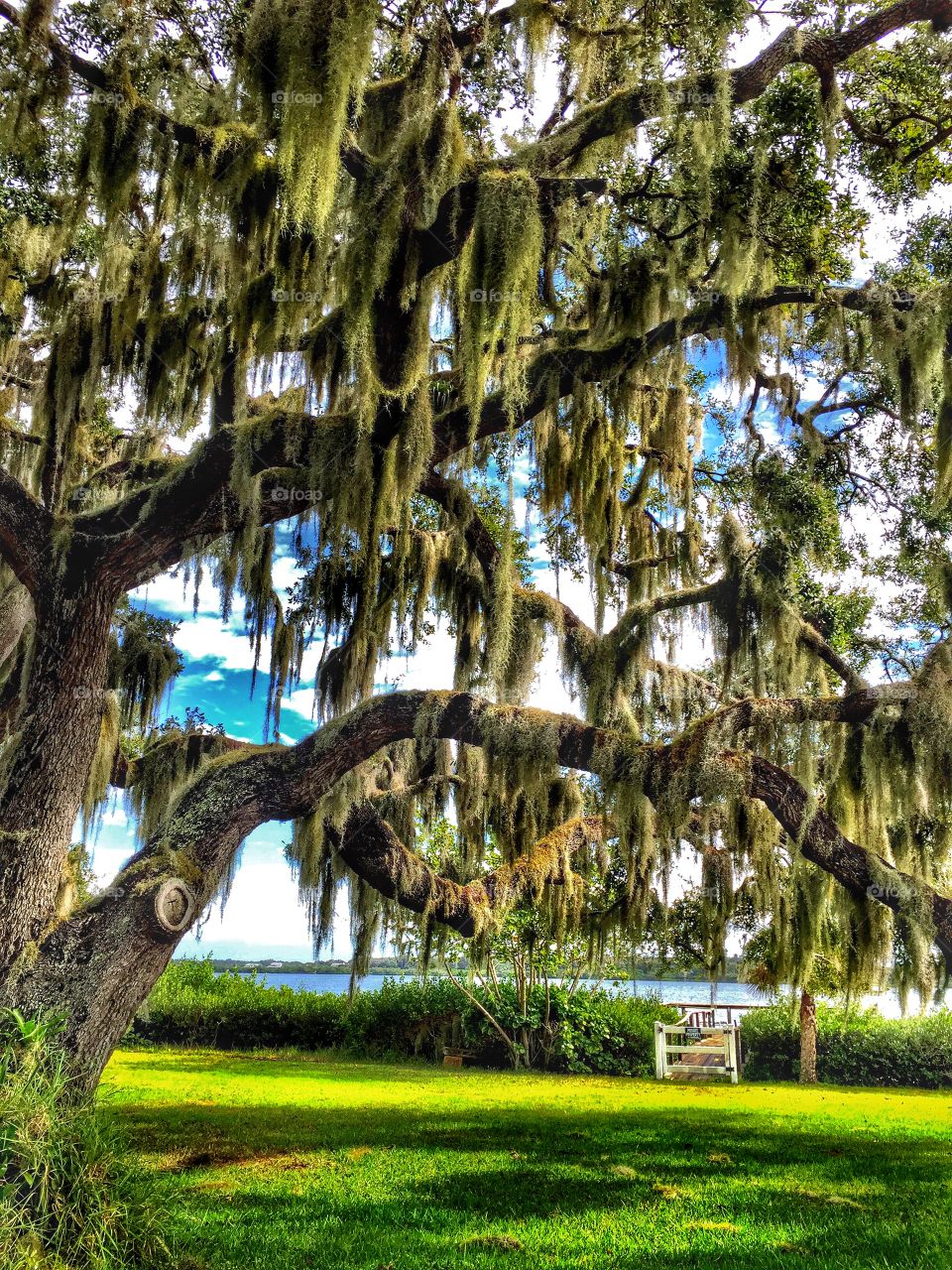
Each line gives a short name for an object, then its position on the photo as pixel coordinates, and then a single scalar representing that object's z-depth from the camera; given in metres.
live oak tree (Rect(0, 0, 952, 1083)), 5.39
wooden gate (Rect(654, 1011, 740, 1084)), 13.82
